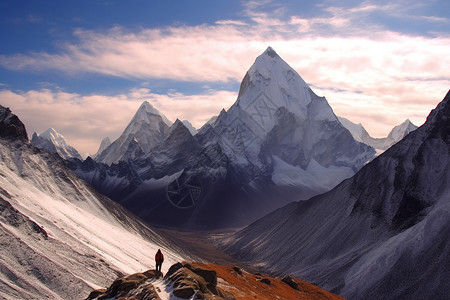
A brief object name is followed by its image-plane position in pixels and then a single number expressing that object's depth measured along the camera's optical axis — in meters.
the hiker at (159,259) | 33.44
